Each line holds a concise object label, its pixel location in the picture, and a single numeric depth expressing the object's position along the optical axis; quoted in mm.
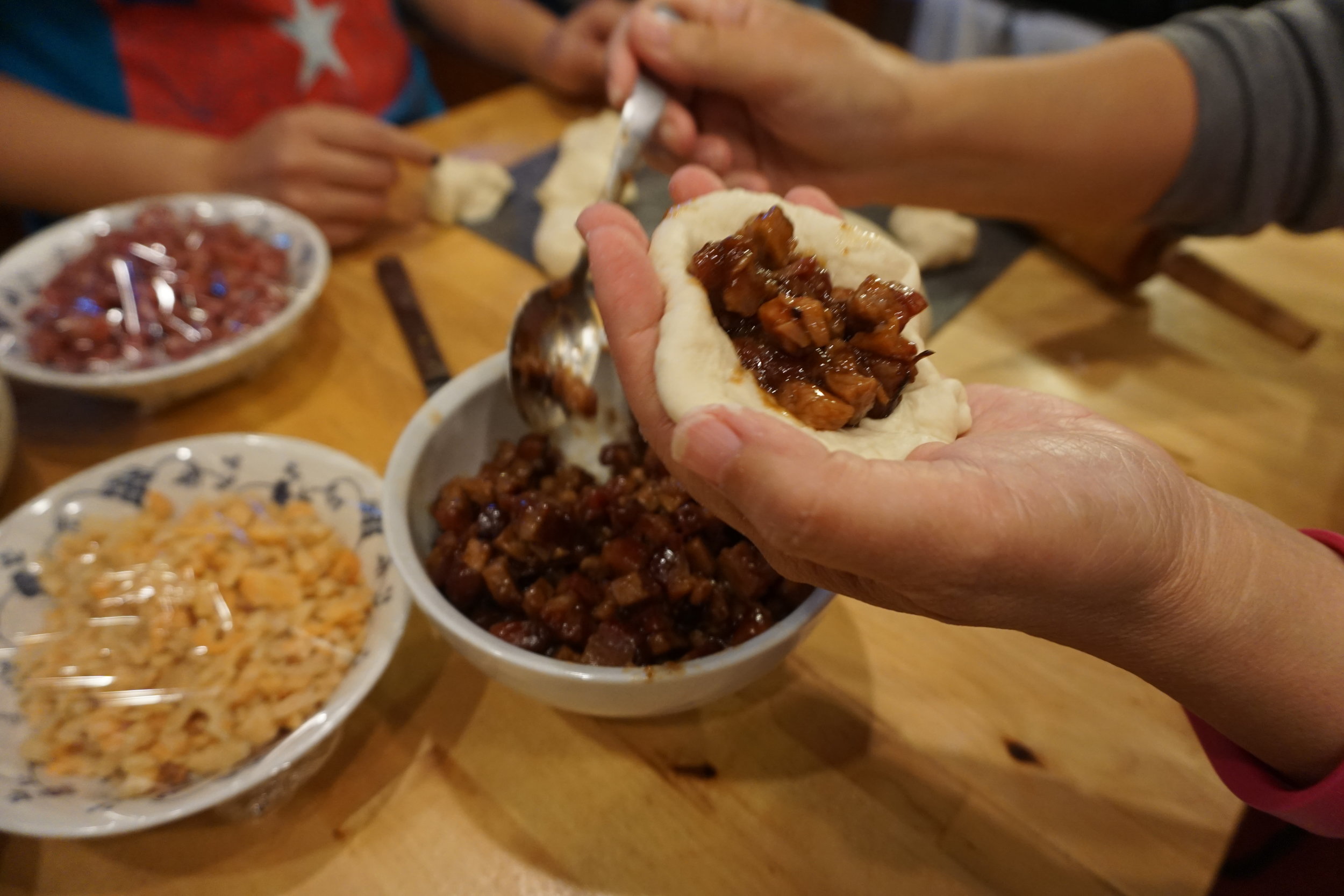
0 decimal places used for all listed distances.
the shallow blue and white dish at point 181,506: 292
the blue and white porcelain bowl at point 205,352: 427
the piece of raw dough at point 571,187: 534
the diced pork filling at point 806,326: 295
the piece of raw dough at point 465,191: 577
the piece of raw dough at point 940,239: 543
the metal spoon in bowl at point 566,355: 383
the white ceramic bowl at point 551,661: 288
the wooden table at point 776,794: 318
